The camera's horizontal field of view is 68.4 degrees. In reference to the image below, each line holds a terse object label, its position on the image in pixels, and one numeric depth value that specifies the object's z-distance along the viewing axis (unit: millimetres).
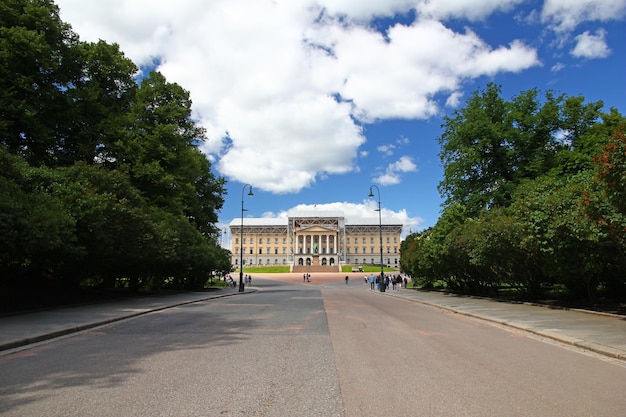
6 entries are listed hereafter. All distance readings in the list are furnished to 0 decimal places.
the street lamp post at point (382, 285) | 48384
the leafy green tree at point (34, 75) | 24656
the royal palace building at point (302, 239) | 174250
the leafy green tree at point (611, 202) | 13414
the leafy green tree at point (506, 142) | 38219
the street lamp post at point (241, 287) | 47044
